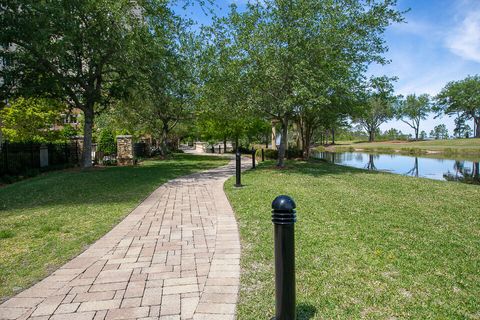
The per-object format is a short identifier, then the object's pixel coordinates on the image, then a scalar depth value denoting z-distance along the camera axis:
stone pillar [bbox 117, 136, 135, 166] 20.73
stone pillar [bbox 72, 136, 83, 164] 20.47
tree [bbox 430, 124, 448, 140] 86.00
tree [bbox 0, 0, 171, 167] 12.93
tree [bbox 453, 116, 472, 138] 75.50
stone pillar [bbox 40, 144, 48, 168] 17.05
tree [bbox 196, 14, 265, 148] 14.38
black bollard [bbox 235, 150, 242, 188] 10.08
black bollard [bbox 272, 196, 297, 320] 2.50
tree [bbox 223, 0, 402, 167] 13.25
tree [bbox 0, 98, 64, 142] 23.41
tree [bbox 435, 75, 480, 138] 65.50
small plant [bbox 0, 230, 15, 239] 5.22
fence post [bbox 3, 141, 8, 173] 14.40
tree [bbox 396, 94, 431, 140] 78.00
